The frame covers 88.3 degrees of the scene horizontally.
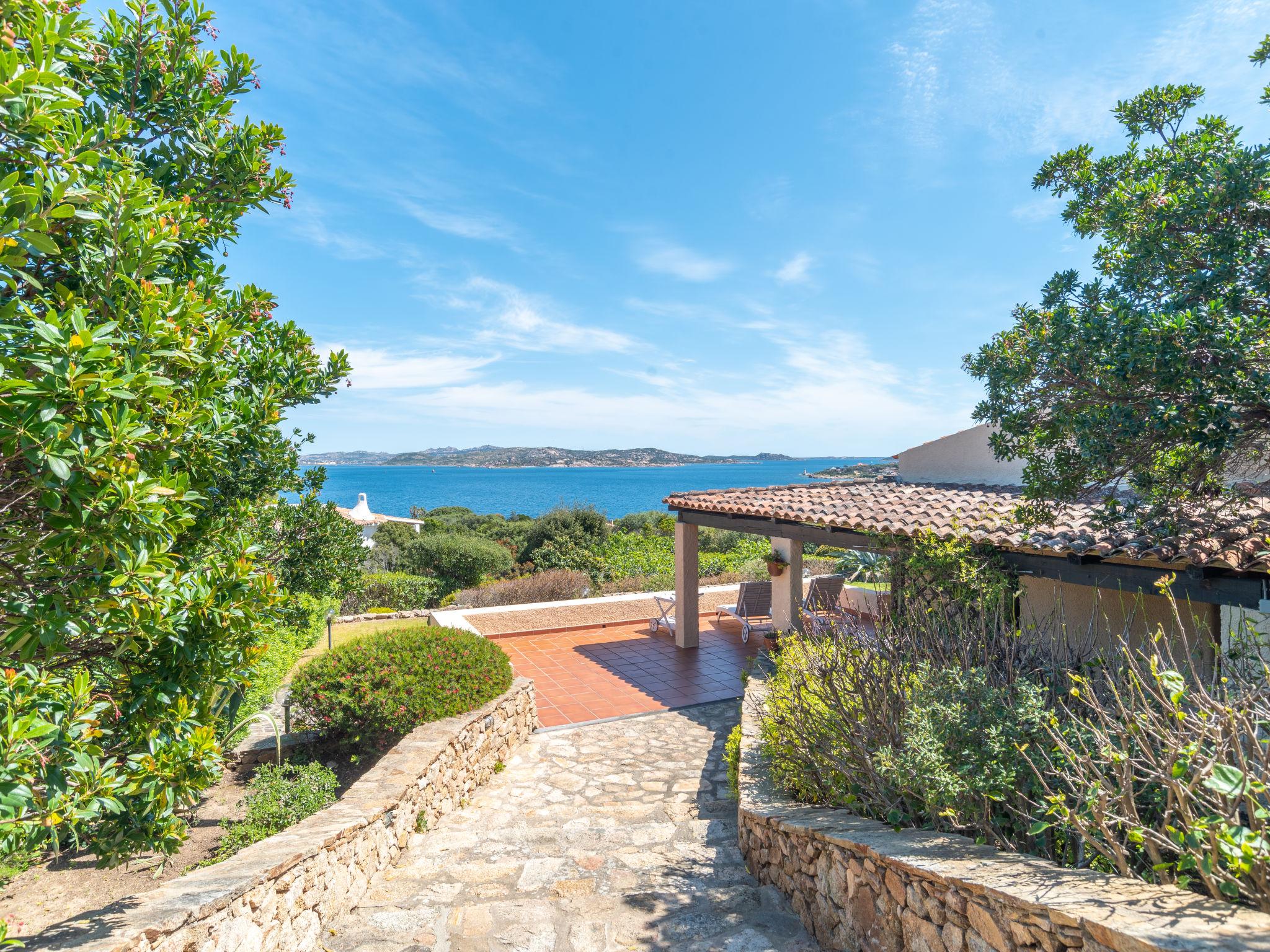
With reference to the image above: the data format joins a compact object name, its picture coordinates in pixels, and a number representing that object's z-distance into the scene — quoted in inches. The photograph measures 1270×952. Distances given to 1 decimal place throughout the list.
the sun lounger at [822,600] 213.8
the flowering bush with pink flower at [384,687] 243.0
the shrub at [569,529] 801.6
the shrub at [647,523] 1093.8
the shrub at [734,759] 237.5
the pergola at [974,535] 188.7
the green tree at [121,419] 76.2
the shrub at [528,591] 593.0
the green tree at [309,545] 202.8
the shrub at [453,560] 700.0
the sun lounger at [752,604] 478.3
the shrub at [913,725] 130.6
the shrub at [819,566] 711.1
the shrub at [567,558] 743.1
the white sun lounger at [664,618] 492.6
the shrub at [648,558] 722.8
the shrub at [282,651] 197.2
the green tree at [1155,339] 154.8
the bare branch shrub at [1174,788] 84.7
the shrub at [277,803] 186.1
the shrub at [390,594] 608.1
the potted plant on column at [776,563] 484.1
